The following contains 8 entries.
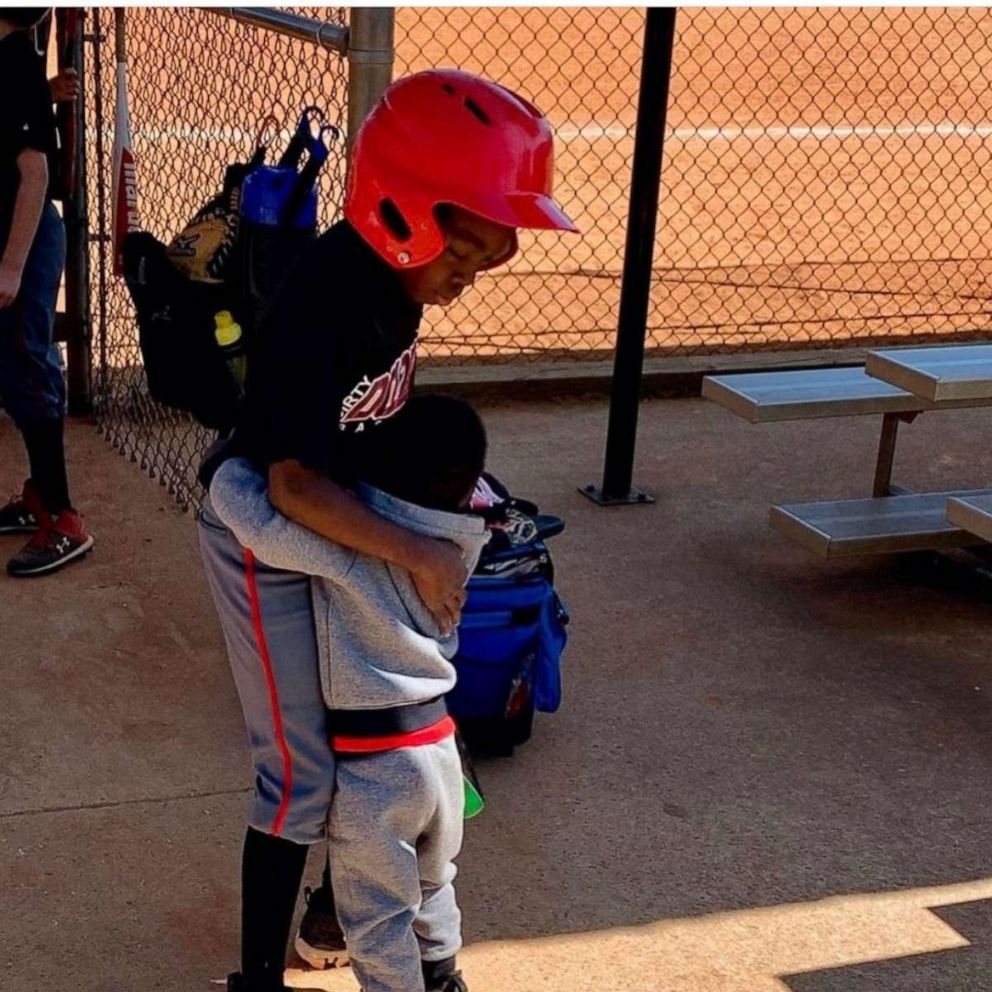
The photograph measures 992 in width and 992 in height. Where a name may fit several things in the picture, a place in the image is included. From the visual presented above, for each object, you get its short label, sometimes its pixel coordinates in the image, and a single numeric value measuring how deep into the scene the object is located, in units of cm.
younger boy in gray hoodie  278
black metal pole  552
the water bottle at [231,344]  330
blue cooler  403
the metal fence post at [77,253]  590
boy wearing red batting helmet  260
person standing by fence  464
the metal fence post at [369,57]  347
